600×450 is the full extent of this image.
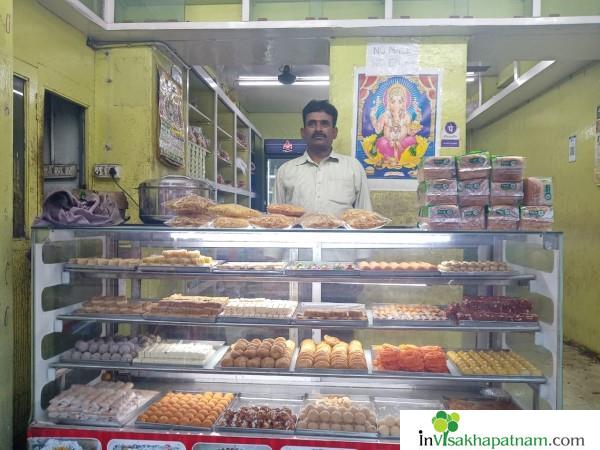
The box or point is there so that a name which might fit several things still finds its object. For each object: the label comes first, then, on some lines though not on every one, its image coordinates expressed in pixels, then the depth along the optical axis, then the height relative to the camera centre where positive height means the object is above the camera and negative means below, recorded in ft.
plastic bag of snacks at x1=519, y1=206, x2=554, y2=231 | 7.86 +0.02
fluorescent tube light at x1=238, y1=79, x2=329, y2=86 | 27.22 +7.87
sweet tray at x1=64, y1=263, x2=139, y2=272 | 8.70 -0.93
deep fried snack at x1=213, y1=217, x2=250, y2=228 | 8.37 -0.09
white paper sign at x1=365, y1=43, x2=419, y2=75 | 13.12 +4.45
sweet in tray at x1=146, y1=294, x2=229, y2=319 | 8.48 -1.64
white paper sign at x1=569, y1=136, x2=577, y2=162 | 19.67 +2.98
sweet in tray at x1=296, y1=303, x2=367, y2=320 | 8.21 -1.66
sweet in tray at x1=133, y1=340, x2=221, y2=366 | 8.52 -2.50
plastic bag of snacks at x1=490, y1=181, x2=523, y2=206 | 8.07 +0.44
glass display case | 7.95 -1.82
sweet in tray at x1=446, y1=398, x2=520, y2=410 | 8.38 -3.34
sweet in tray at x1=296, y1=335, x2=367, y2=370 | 8.18 -2.46
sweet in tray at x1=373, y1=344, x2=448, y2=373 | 8.13 -2.46
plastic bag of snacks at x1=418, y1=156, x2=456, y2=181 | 8.30 +0.89
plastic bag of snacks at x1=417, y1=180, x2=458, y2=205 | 8.21 +0.46
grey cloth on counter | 8.48 +0.11
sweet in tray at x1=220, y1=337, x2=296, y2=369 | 8.32 -2.47
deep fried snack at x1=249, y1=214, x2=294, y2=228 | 8.42 -0.06
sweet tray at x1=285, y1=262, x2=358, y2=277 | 8.14 -0.93
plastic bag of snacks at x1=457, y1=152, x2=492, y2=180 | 8.17 +0.91
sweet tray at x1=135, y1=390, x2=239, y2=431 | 7.93 -3.52
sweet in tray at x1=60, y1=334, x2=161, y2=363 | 8.70 -2.48
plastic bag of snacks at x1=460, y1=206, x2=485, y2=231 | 8.13 +0.01
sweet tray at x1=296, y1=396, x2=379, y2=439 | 7.63 -3.48
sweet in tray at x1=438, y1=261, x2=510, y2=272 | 8.07 -0.81
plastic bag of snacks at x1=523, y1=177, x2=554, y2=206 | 7.96 +0.46
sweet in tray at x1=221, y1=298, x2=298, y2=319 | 8.35 -1.64
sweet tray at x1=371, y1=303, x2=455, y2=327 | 8.04 -1.77
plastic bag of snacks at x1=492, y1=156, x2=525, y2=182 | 8.11 +0.86
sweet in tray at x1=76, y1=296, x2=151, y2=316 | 8.77 -1.67
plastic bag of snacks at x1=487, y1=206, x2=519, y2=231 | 7.96 +0.02
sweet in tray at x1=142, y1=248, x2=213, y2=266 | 8.54 -0.75
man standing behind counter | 11.79 +1.02
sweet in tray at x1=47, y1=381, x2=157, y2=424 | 8.17 -3.31
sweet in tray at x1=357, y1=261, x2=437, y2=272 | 8.18 -0.84
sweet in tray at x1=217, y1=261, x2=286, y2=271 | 8.47 -0.87
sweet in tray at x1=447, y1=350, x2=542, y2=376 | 7.94 -2.52
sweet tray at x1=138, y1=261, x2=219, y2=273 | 8.43 -0.90
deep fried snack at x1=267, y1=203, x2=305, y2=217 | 9.03 +0.15
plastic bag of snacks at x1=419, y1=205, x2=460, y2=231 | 8.09 +0.01
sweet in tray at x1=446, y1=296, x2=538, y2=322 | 7.97 -1.55
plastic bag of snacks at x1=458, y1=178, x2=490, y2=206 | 8.15 +0.46
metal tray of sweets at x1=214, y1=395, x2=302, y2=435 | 8.80 -3.53
